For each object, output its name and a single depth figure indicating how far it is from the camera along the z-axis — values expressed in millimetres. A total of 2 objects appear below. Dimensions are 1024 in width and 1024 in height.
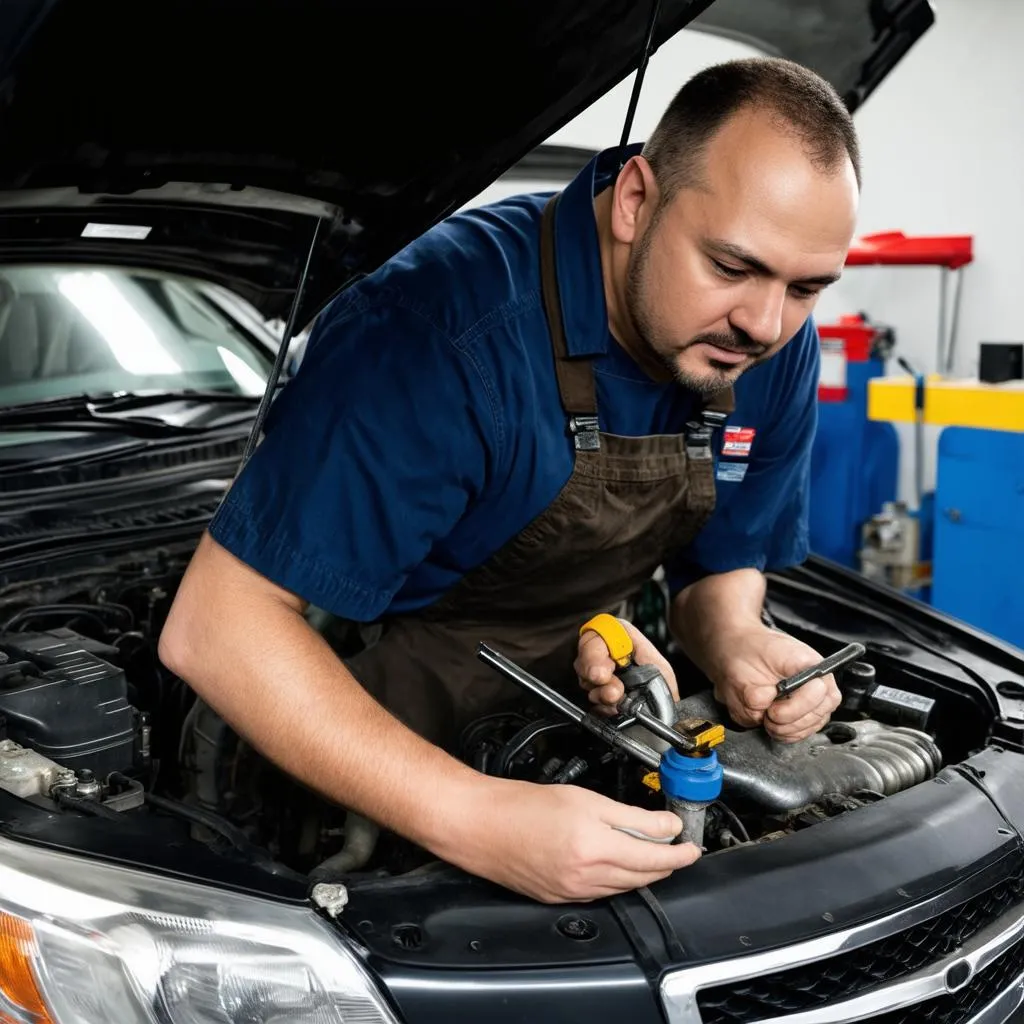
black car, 887
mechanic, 1062
